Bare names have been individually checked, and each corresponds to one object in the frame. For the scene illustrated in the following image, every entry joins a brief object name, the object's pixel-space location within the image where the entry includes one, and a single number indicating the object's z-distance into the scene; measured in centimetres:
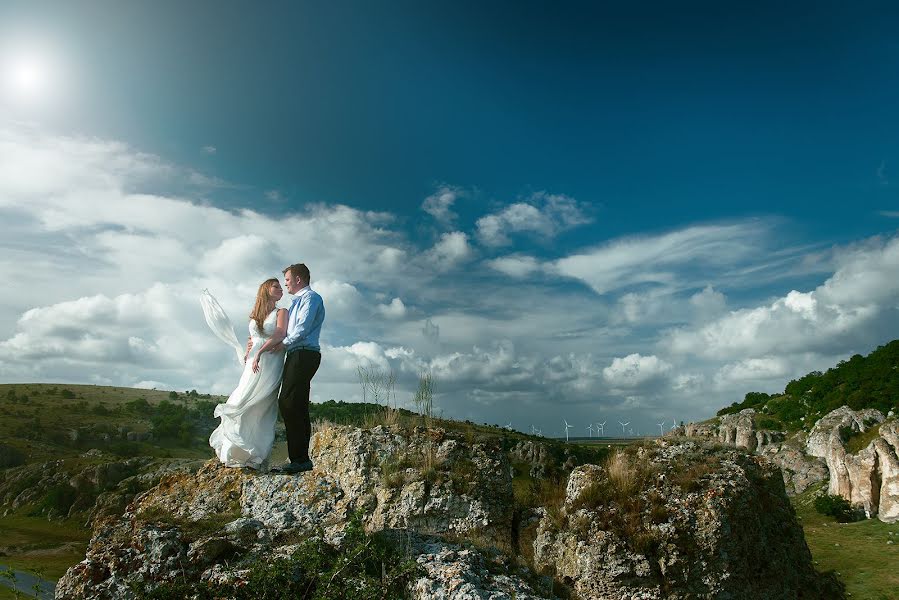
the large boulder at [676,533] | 780
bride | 1177
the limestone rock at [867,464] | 7475
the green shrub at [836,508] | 7762
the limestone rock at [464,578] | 611
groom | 1133
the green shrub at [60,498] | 11581
